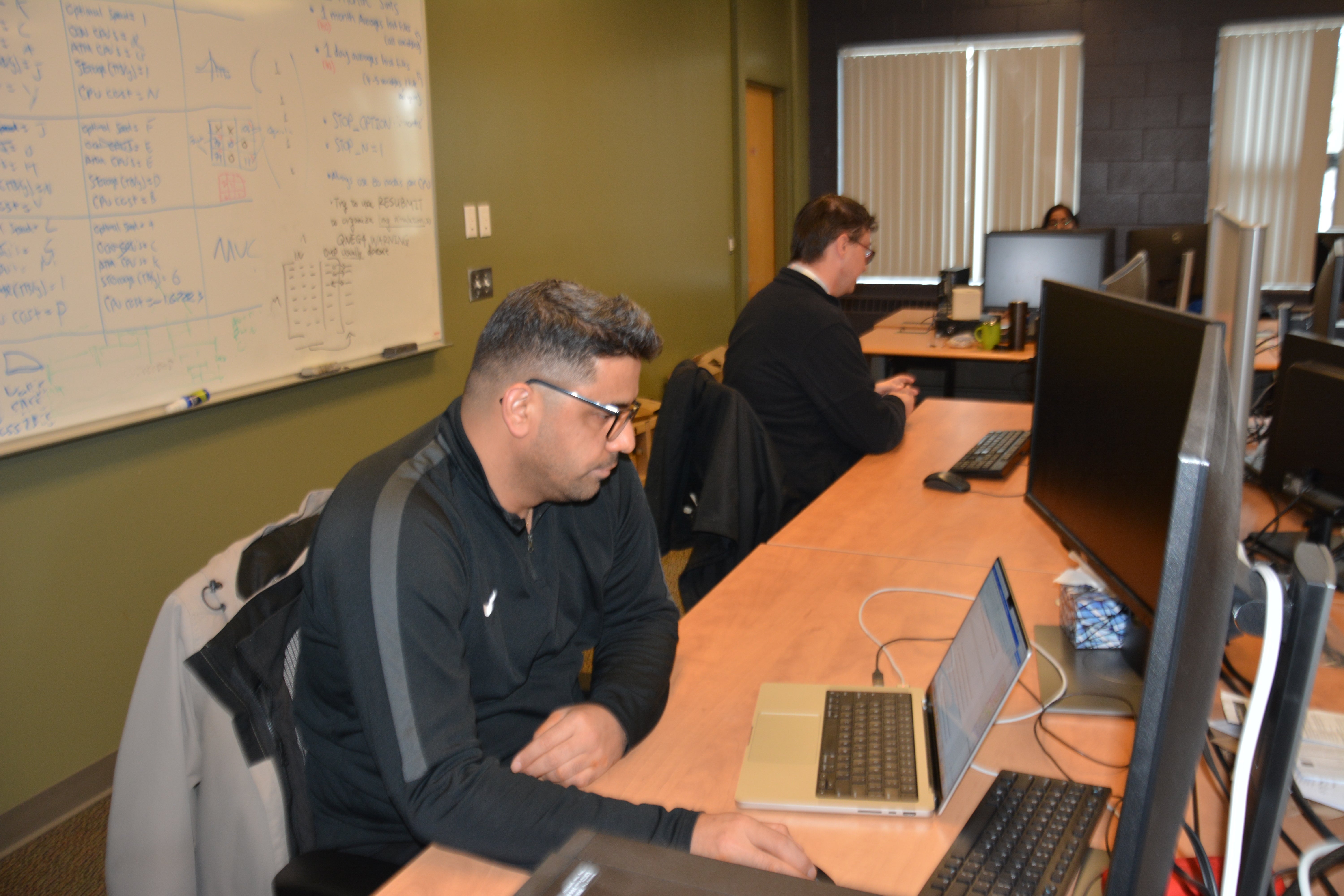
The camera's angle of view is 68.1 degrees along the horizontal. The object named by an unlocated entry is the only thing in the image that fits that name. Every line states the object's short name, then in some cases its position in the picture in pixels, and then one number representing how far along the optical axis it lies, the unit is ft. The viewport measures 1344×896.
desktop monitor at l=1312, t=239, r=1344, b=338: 7.59
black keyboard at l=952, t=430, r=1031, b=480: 7.81
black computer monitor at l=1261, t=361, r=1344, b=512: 5.35
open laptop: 3.62
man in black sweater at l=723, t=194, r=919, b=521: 8.80
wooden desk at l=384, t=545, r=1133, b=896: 3.47
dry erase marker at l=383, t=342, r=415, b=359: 10.23
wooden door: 20.90
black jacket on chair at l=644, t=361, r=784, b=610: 7.34
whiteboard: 6.81
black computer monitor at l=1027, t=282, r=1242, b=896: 1.75
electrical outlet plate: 11.68
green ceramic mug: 13.39
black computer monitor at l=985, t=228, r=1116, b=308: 13.80
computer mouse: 7.53
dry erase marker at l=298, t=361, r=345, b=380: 9.13
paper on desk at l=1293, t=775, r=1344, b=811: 3.42
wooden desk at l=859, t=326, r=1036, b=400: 14.24
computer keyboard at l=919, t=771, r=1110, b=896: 3.03
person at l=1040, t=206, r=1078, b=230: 19.22
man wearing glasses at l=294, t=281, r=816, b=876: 3.44
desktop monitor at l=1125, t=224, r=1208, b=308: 12.85
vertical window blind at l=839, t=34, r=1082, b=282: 21.40
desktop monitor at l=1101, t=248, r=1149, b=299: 8.28
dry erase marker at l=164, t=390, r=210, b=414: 7.83
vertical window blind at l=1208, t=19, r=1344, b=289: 19.56
